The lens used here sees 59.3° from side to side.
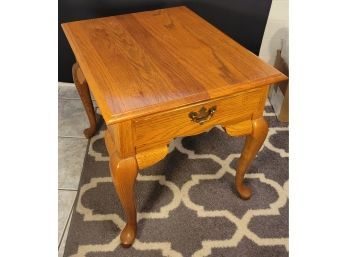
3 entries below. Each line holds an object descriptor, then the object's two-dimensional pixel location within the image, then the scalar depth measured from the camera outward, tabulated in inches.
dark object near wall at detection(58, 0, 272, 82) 57.9
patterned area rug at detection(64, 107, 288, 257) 43.3
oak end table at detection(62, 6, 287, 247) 31.2
